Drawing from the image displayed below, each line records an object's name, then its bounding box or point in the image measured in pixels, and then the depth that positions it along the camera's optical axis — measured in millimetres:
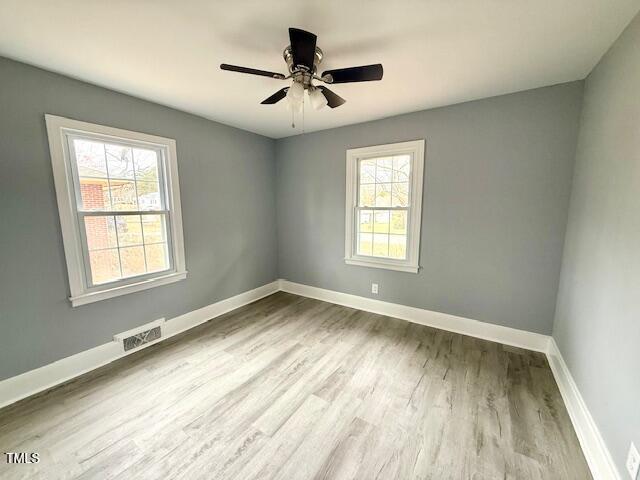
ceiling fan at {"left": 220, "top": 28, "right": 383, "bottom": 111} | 1319
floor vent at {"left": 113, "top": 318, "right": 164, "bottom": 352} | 2328
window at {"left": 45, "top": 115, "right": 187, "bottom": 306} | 1976
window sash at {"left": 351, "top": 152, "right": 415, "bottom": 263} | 2881
